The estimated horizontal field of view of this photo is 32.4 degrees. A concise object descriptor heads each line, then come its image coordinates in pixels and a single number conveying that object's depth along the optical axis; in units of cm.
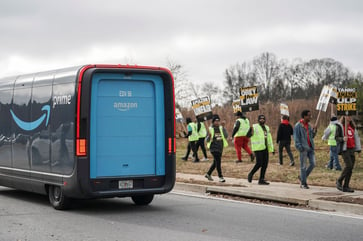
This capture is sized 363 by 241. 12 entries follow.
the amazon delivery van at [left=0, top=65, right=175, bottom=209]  1133
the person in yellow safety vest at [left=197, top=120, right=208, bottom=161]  2482
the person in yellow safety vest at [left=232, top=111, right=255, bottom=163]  2275
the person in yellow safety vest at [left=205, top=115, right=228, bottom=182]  1670
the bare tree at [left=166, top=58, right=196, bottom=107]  4831
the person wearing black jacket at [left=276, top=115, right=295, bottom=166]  2127
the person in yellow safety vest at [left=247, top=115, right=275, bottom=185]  1631
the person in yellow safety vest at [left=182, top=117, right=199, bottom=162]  2509
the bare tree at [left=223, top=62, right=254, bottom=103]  8592
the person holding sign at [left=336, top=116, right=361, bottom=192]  1414
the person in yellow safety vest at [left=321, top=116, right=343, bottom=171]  1903
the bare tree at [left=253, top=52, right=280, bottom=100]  9030
